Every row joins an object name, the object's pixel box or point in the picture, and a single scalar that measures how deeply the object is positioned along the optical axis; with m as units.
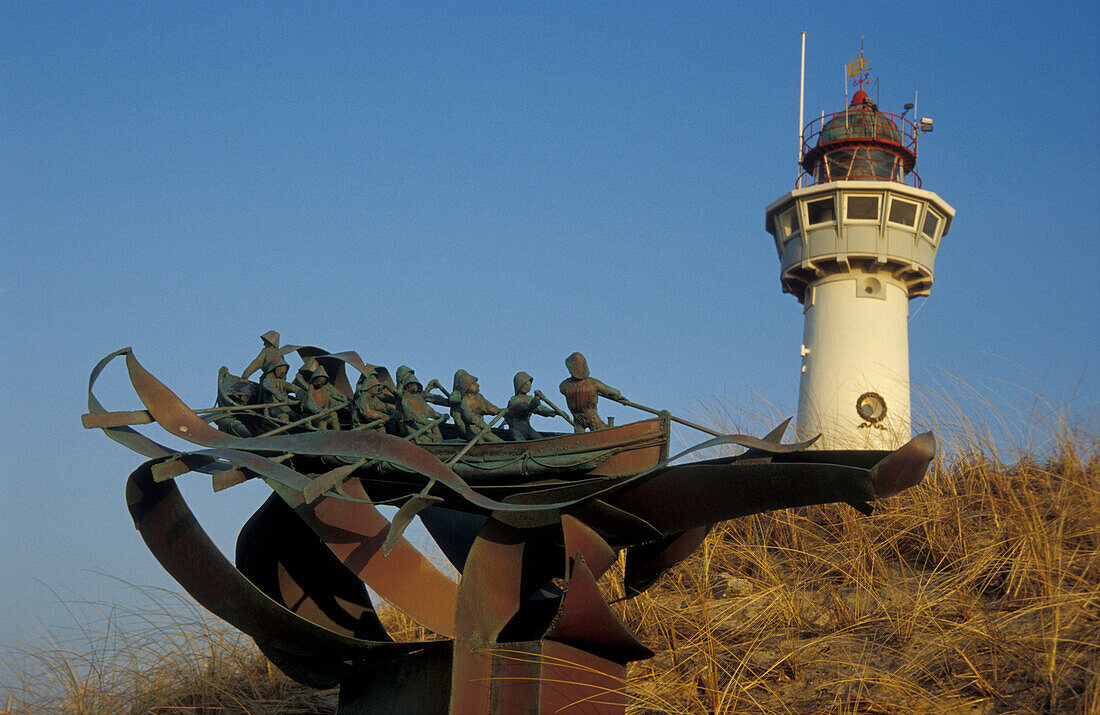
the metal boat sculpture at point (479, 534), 6.79
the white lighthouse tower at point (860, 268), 21.14
